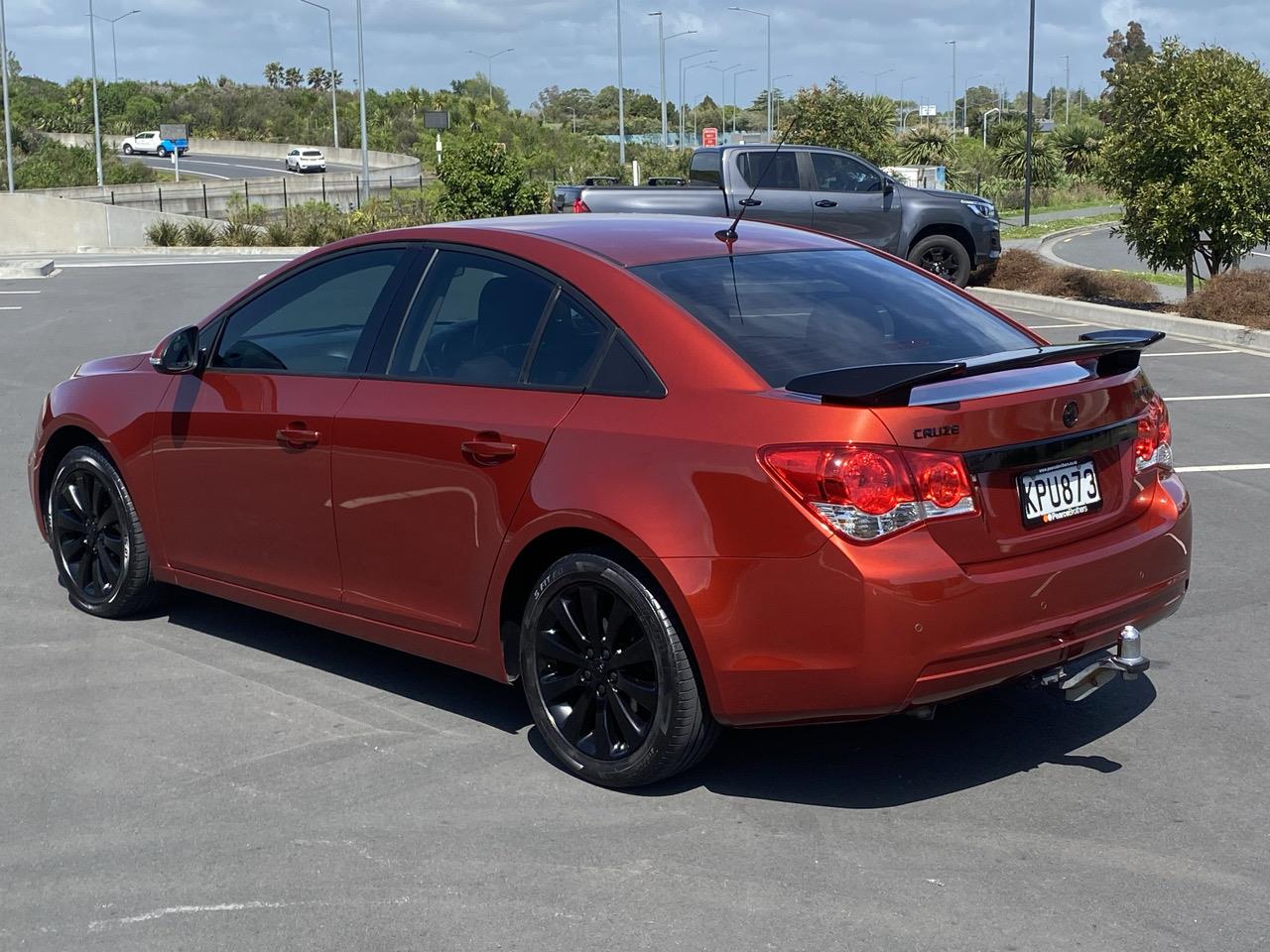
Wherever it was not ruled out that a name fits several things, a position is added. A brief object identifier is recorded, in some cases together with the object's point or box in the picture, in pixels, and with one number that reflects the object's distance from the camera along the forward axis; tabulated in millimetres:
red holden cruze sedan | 4137
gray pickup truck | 20406
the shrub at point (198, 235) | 41781
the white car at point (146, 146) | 96625
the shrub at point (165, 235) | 42500
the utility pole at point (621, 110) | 56938
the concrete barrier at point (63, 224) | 44844
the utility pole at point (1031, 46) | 37562
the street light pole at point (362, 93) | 49000
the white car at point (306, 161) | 88000
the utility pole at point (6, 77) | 52500
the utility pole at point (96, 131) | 67250
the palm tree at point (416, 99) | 116312
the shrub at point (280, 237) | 41000
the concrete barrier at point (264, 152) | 78562
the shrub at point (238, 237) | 41312
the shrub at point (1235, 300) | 15797
